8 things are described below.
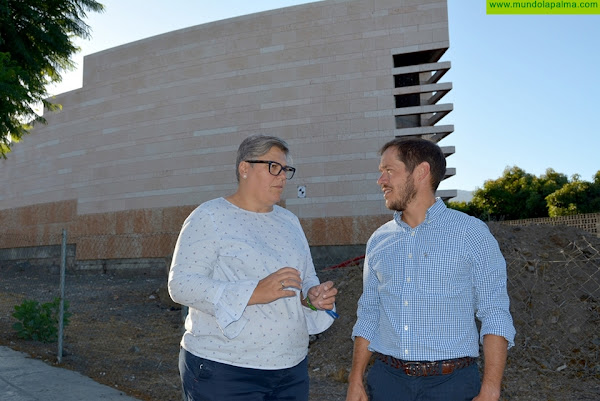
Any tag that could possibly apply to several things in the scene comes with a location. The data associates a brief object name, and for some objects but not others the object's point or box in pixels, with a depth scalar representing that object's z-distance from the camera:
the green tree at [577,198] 43.78
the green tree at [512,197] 47.50
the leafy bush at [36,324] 9.25
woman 2.39
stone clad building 18.89
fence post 8.19
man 2.45
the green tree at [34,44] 14.19
